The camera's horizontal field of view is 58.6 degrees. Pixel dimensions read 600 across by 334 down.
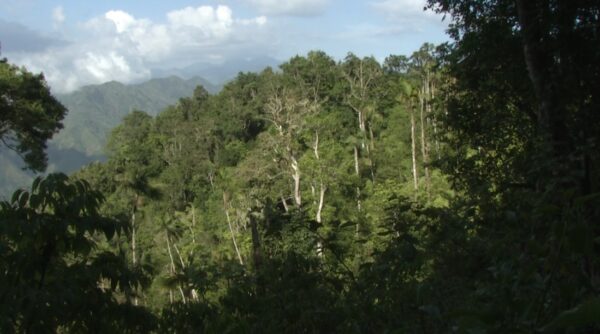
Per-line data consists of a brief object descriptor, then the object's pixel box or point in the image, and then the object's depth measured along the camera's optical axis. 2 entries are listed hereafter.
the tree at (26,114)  15.29
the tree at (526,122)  1.31
